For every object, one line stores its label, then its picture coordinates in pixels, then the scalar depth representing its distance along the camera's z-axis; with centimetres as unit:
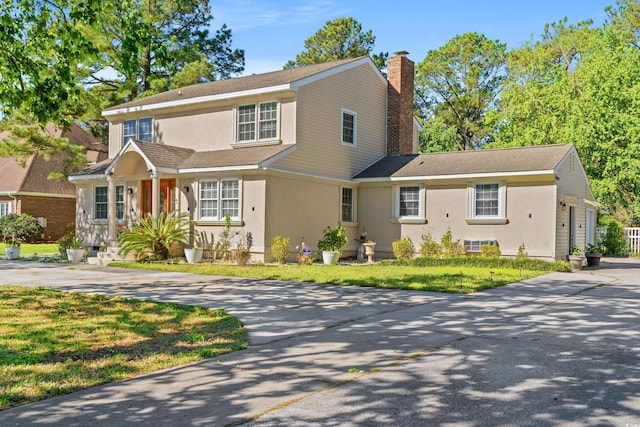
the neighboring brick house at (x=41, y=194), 3047
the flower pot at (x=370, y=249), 2153
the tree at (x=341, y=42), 4569
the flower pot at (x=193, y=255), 1891
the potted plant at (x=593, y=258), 2031
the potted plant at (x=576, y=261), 1856
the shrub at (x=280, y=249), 1841
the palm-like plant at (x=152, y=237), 1877
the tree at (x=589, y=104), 2877
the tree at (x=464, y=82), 4475
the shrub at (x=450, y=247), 1991
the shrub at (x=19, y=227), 2845
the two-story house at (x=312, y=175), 1923
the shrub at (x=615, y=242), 2775
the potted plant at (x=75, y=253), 1962
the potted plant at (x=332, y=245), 1919
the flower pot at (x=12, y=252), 2021
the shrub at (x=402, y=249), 2084
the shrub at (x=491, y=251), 1920
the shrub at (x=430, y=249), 2050
